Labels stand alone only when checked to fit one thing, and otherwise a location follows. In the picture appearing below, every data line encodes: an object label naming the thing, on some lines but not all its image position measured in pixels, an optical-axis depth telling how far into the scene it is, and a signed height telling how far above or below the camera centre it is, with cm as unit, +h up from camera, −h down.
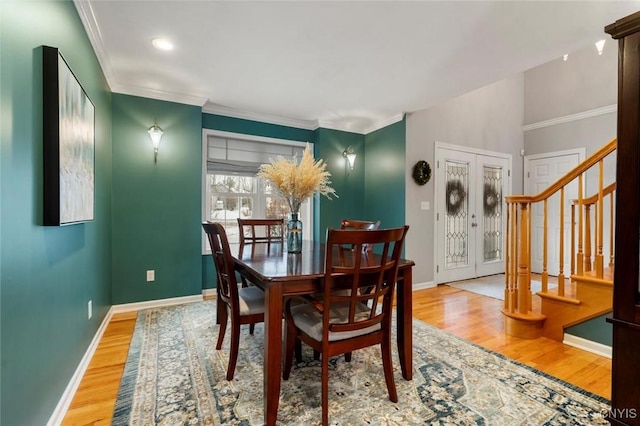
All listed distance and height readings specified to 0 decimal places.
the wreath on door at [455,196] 448 +21
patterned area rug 151 -106
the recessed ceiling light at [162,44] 237 +137
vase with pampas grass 220 +22
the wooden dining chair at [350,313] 141 -59
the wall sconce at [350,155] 449 +84
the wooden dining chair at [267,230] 289 -20
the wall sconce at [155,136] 324 +82
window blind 387 +77
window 385 +39
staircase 225 -57
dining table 142 -42
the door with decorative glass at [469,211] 439 -2
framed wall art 138 +36
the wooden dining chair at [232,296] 182 -60
